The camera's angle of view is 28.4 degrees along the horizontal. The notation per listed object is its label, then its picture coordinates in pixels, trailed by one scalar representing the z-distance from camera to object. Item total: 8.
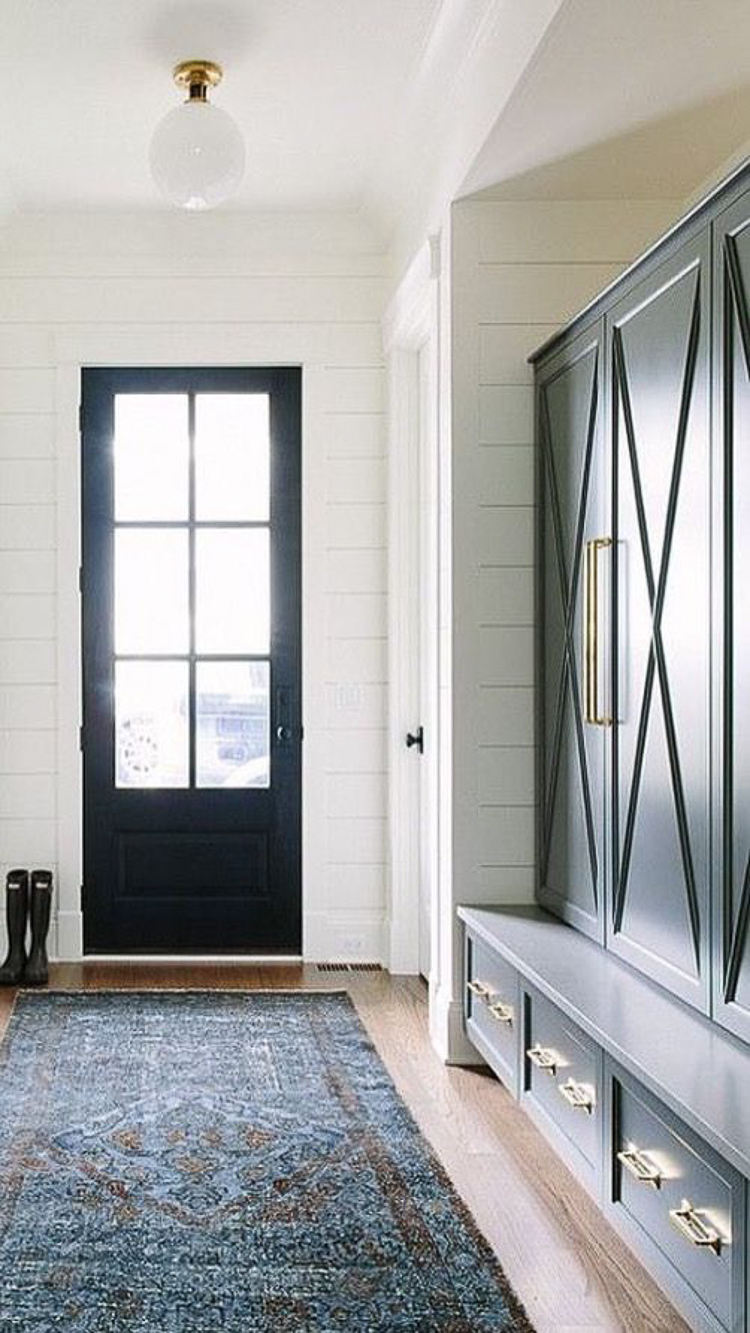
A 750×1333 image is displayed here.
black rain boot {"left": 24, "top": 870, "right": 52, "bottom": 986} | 5.05
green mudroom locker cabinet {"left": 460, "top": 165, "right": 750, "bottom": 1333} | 2.29
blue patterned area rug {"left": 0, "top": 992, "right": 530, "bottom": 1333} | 2.50
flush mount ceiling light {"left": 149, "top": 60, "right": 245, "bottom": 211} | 3.91
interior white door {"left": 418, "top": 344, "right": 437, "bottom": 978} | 5.02
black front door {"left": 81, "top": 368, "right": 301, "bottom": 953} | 5.41
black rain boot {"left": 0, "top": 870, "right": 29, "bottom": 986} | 5.06
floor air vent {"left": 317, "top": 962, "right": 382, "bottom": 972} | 5.32
